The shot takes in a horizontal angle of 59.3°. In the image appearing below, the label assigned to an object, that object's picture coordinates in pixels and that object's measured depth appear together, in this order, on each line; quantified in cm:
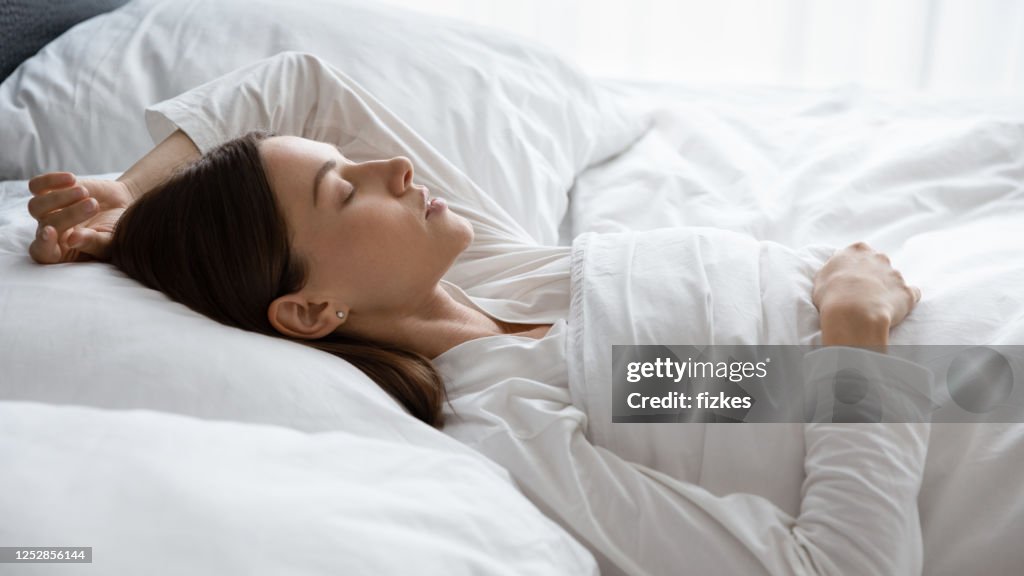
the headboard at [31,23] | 140
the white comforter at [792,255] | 90
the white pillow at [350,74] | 135
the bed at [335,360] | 60
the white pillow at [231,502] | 56
